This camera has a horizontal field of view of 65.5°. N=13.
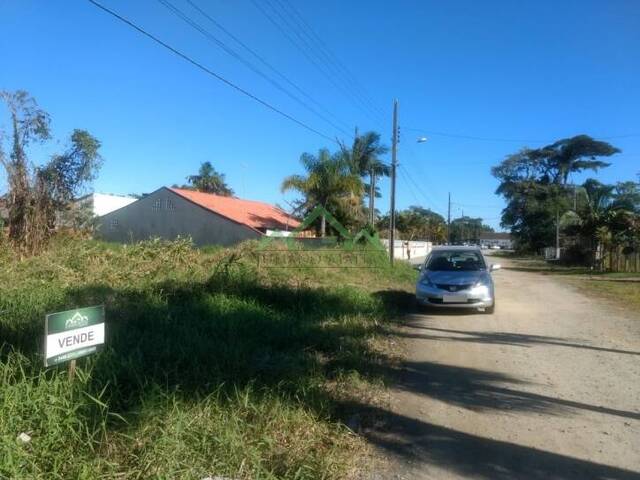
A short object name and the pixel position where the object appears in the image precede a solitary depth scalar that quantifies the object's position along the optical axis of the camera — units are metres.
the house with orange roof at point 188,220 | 27.83
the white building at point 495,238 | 143.09
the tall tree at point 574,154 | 61.00
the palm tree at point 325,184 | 24.91
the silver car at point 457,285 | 10.49
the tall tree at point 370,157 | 30.17
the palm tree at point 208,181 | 56.91
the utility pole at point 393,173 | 22.75
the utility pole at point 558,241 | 46.39
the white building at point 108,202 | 35.41
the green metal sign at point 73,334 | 3.80
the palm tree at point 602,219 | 25.70
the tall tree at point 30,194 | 13.74
